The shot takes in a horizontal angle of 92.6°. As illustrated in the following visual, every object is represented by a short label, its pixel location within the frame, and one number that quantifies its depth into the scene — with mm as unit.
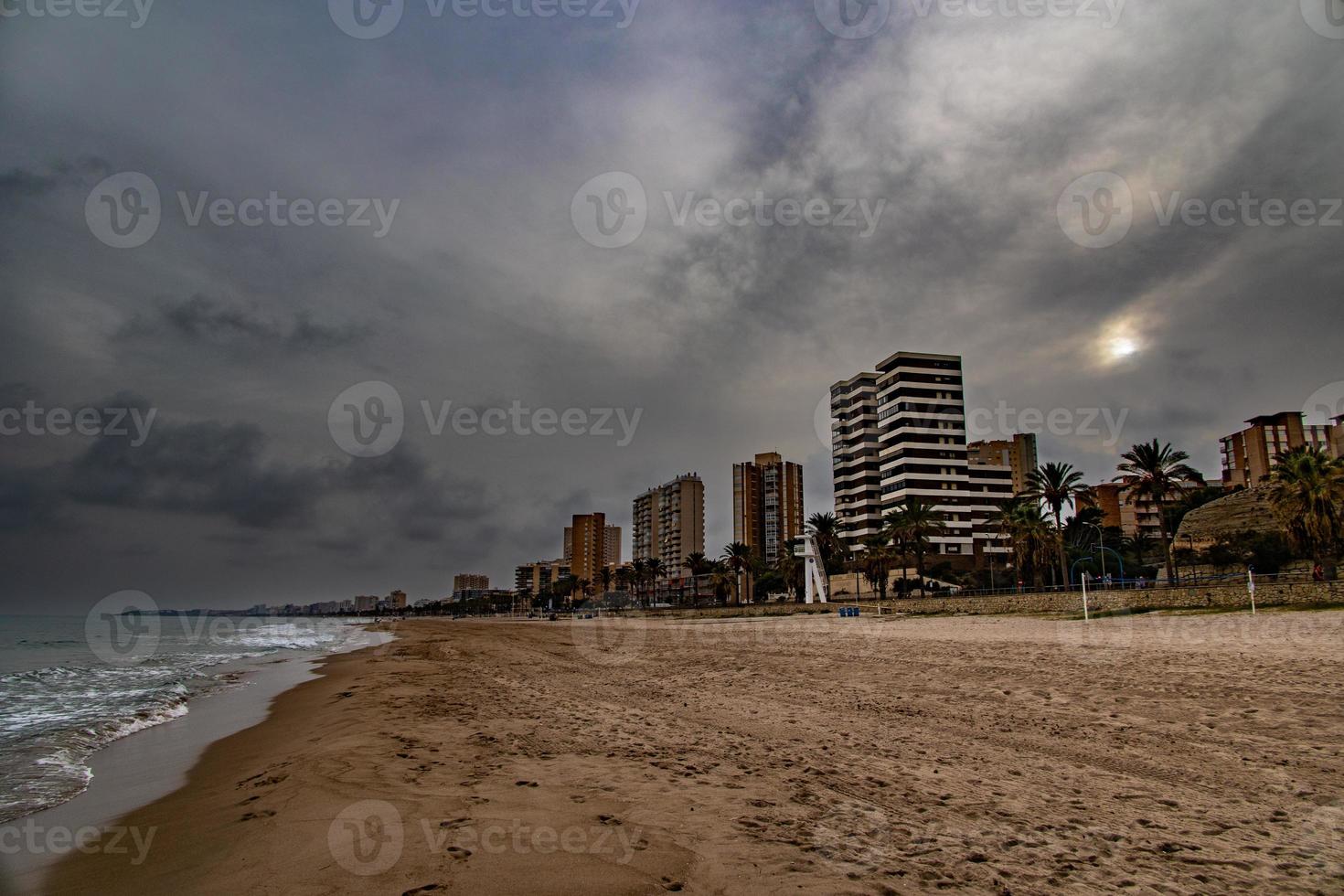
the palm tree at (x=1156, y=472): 45656
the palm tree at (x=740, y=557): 108812
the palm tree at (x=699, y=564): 127425
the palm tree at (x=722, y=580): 118188
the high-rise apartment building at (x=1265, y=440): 155875
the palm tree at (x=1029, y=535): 58719
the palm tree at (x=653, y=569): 138375
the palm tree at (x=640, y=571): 143250
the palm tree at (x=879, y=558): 75188
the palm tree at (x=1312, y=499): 35531
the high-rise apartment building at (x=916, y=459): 111438
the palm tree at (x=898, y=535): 71188
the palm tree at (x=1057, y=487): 55250
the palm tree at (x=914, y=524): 70062
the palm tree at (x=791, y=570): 98250
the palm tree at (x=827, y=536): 96625
